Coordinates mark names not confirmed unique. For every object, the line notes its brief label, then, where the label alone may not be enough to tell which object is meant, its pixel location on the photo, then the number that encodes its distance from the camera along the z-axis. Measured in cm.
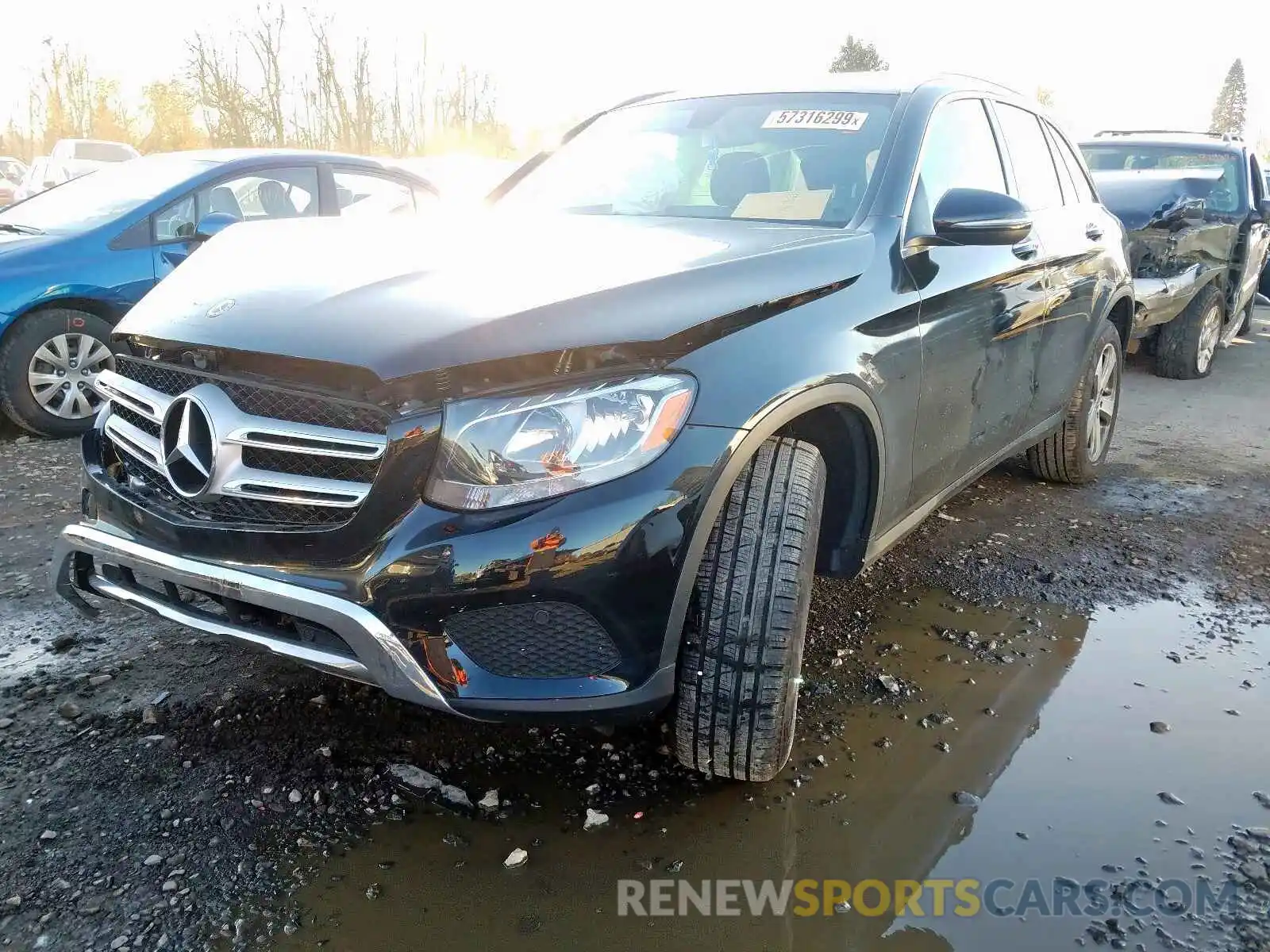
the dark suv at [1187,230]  696
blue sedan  496
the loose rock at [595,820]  216
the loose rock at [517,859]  203
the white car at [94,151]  1752
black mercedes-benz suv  183
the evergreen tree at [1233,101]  7356
